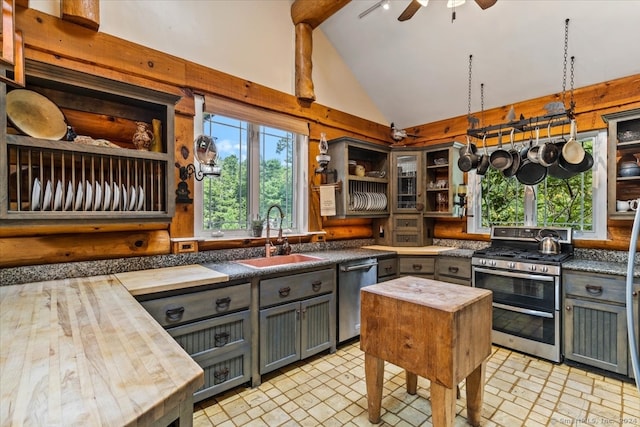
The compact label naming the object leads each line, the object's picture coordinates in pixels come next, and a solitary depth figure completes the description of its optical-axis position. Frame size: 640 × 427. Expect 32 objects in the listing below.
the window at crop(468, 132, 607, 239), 3.03
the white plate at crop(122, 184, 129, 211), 2.04
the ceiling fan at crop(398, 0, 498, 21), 2.22
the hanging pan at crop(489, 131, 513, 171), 3.02
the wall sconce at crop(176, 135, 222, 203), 2.49
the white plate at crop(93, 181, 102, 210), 1.93
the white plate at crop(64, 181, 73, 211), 1.83
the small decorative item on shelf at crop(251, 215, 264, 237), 2.99
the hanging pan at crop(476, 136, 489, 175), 3.16
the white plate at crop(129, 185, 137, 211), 2.06
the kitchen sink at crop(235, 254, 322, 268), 2.78
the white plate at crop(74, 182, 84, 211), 1.87
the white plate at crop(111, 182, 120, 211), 1.99
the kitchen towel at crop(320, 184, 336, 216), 3.37
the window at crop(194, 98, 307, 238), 2.79
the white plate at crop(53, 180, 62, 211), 1.80
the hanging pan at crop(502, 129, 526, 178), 2.96
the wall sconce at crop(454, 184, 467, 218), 3.69
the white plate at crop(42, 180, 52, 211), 1.77
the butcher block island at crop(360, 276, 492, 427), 1.59
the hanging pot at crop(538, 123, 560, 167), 2.76
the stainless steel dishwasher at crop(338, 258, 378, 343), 2.92
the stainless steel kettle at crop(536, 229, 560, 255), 3.05
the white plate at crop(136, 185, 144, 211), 2.10
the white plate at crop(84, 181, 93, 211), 1.90
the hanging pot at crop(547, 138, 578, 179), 2.87
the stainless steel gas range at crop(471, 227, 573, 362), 2.72
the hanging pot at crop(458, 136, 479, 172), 3.19
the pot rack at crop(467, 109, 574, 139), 2.49
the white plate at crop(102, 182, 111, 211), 1.96
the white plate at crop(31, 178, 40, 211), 1.74
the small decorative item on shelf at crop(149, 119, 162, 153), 2.19
